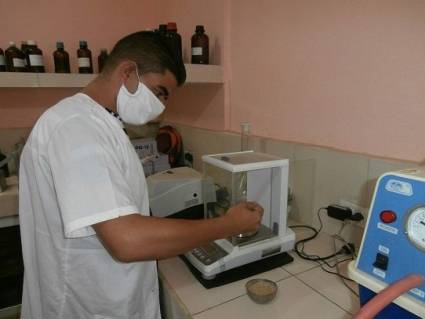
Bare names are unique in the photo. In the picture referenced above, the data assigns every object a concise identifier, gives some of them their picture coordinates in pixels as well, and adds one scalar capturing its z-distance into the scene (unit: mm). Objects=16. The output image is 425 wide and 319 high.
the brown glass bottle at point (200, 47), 1525
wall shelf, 1346
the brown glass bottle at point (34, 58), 1533
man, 583
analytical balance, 849
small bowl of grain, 743
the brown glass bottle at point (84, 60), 1689
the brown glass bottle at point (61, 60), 1732
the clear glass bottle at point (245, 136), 1404
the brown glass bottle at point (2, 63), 1517
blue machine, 469
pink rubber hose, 414
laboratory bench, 716
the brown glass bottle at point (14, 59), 1524
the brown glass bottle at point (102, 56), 1811
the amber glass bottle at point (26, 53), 1579
